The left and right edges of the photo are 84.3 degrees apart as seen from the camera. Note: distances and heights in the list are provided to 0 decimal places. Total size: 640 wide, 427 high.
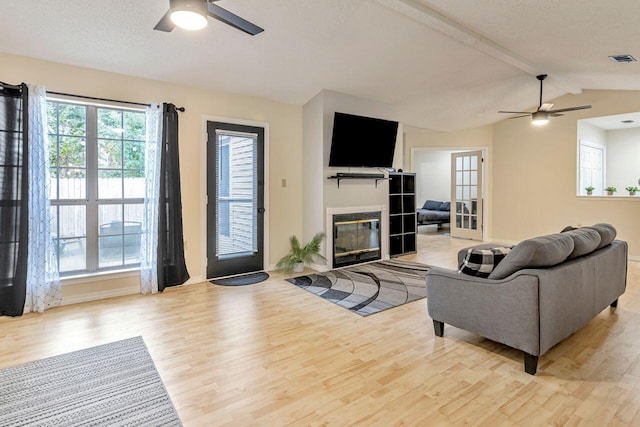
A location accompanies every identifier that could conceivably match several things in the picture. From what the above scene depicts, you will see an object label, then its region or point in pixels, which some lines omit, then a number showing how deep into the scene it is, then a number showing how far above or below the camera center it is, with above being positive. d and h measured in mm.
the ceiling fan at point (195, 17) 2010 +1131
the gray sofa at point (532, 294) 2236 -639
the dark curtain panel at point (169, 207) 4039 -55
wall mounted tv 5059 +924
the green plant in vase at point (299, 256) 5082 -779
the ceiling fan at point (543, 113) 5298 +1356
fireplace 5281 -551
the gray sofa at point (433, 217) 9531 -391
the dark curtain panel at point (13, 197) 3236 +47
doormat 4484 -1015
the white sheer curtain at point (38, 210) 3360 -78
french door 7996 +181
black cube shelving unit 6191 -193
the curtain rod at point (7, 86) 3209 +1068
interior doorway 11125 +810
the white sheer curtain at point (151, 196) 3982 +70
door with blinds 4605 +45
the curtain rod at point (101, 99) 3552 +1102
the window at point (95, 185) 3705 +193
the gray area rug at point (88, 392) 1903 -1152
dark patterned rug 3723 -1020
